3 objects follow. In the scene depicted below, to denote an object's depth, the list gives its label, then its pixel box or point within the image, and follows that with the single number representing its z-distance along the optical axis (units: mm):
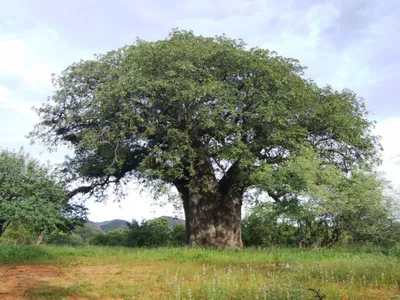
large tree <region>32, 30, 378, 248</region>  18500
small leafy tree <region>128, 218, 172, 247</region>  27156
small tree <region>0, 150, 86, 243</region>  20453
